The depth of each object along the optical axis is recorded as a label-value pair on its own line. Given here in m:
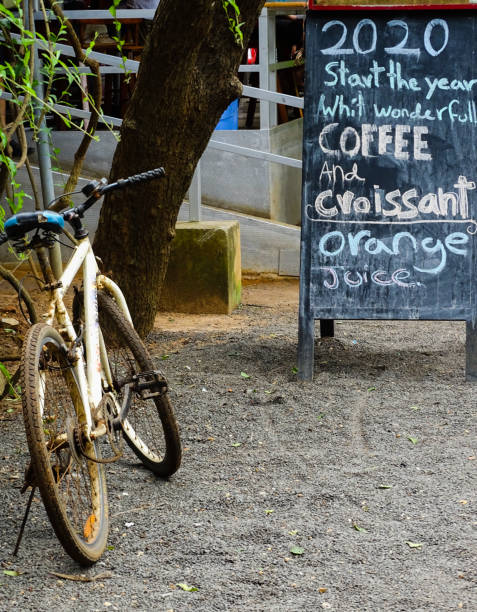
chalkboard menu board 9.37
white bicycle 5.28
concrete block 12.81
